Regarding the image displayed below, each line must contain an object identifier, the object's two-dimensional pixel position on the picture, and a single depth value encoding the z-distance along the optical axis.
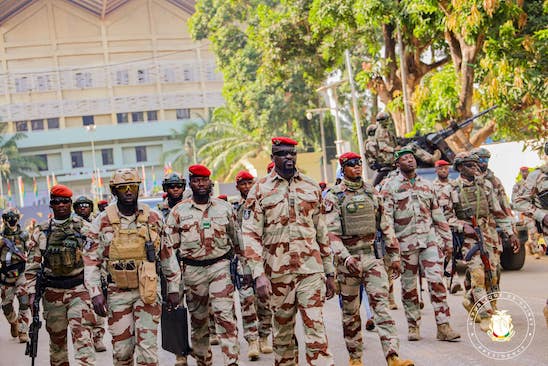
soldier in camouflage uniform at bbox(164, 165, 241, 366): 7.72
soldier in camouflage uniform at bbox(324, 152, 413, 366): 7.46
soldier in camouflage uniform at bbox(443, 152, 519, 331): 9.14
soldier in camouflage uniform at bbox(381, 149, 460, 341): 8.58
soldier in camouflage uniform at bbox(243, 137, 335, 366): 6.66
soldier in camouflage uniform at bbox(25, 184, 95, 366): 7.93
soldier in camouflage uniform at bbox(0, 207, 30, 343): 11.86
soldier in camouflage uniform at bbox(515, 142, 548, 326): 8.26
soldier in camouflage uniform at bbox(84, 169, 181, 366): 6.79
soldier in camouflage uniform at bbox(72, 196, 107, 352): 10.48
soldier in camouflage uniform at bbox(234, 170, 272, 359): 8.89
